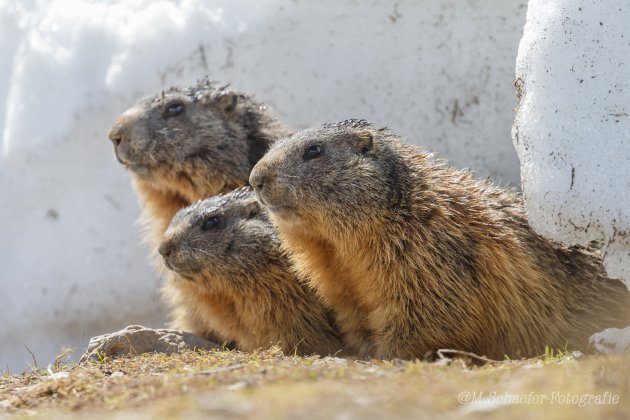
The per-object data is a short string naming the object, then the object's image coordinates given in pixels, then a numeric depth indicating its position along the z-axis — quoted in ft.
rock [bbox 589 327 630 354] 37.63
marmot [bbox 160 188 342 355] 49.83
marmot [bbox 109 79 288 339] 58.44
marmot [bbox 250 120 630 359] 44.16
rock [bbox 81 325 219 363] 47.96
